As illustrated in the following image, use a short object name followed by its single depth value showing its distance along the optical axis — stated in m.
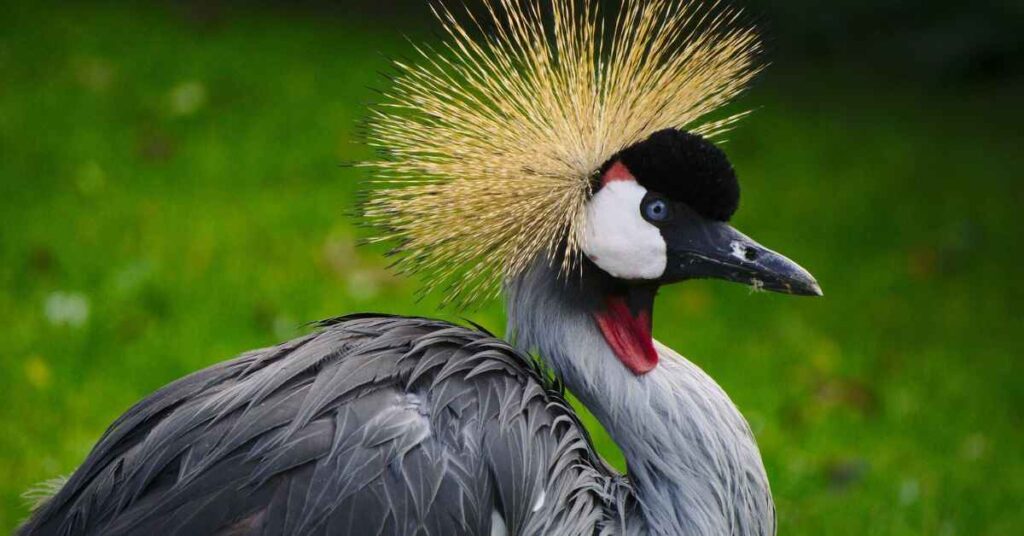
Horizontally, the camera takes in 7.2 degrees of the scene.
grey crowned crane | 3.86
